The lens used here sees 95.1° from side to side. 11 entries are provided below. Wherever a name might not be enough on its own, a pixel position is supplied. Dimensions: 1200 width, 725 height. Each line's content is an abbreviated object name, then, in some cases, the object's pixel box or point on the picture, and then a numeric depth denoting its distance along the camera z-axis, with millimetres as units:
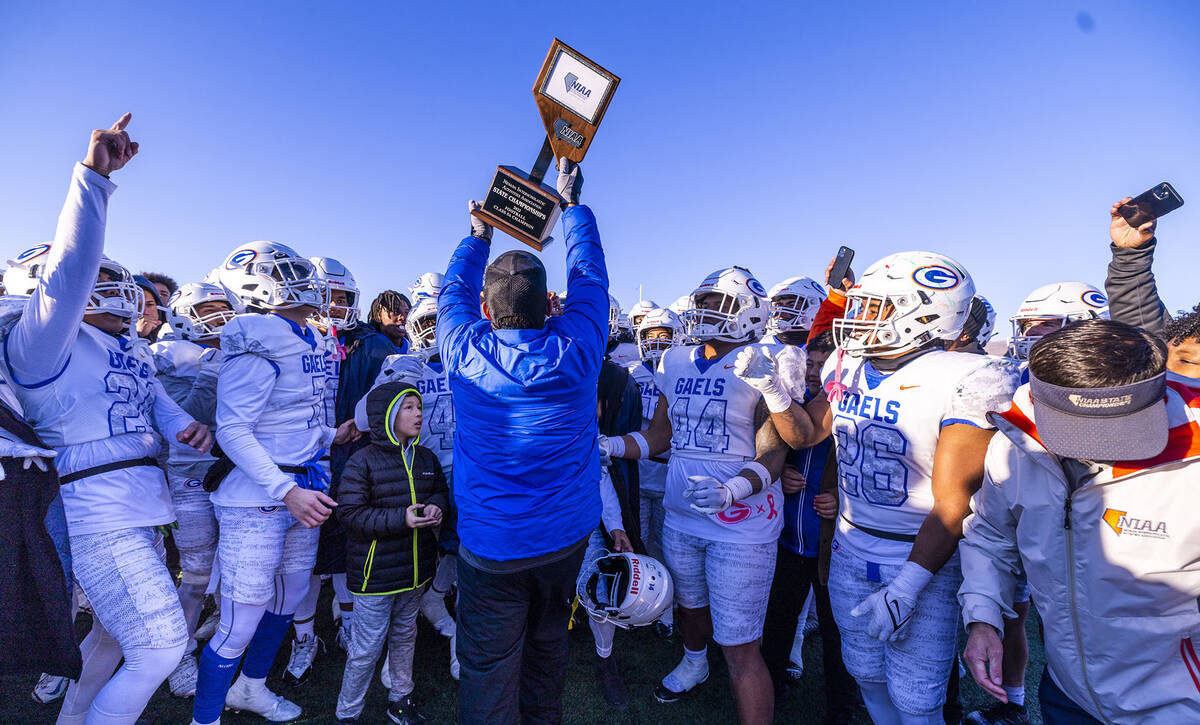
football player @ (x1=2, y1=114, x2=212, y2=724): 2273
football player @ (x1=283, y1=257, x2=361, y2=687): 4035
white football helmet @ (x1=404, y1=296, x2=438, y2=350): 5047
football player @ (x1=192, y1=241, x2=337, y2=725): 3176
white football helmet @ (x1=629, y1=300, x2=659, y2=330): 9000
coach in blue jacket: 2533
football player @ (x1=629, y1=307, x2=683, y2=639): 5156
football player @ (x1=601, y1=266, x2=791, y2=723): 3197
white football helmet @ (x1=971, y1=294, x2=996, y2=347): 5411
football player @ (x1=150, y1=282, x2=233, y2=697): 3992
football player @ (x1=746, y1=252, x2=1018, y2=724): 2393
